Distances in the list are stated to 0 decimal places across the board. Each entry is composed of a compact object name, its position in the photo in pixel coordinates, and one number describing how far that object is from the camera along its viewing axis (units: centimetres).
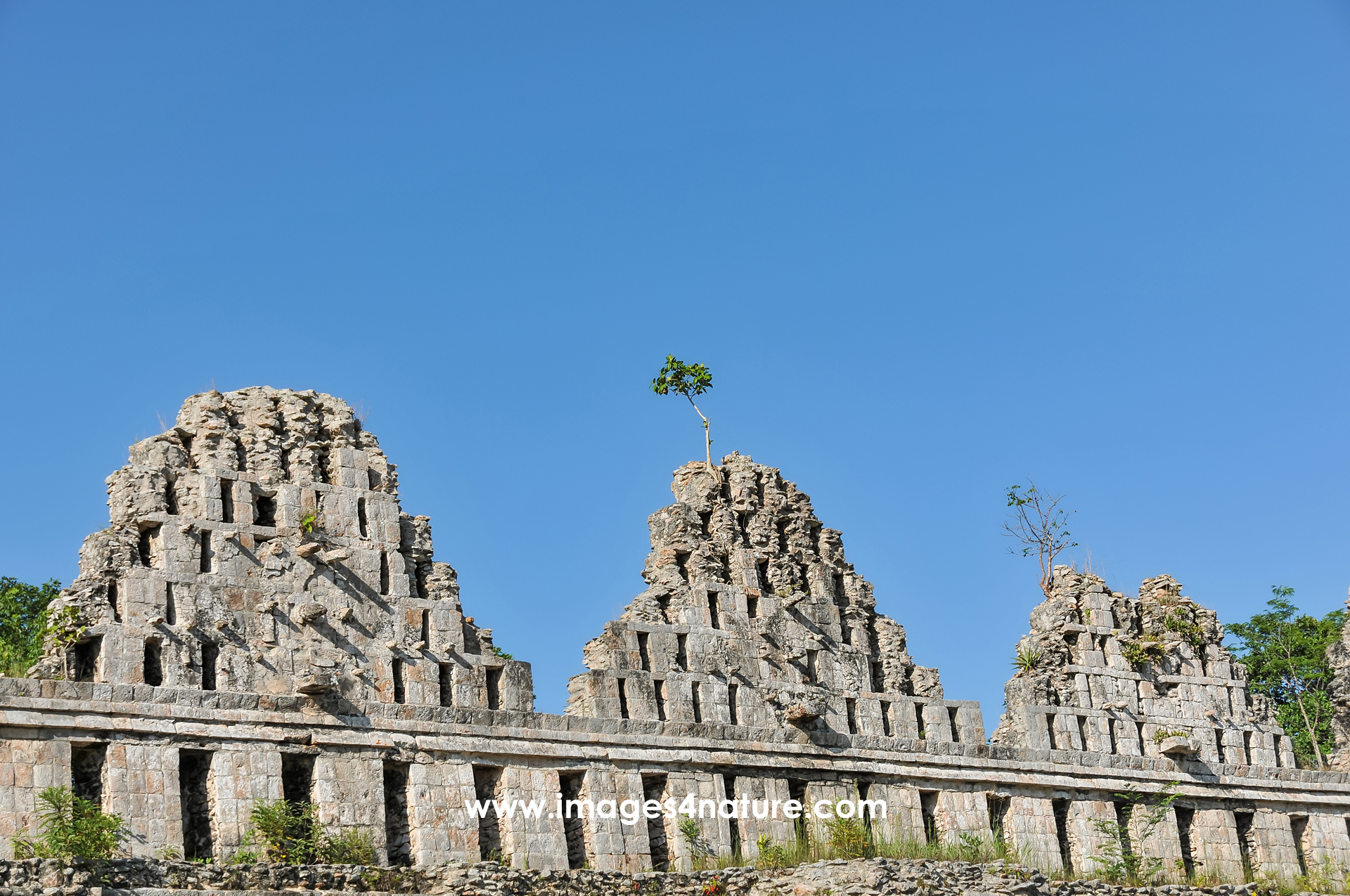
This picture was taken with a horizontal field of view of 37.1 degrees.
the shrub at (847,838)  3331
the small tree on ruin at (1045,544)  4178
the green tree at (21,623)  2898
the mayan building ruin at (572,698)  2900
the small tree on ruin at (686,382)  4012
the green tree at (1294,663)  5453
